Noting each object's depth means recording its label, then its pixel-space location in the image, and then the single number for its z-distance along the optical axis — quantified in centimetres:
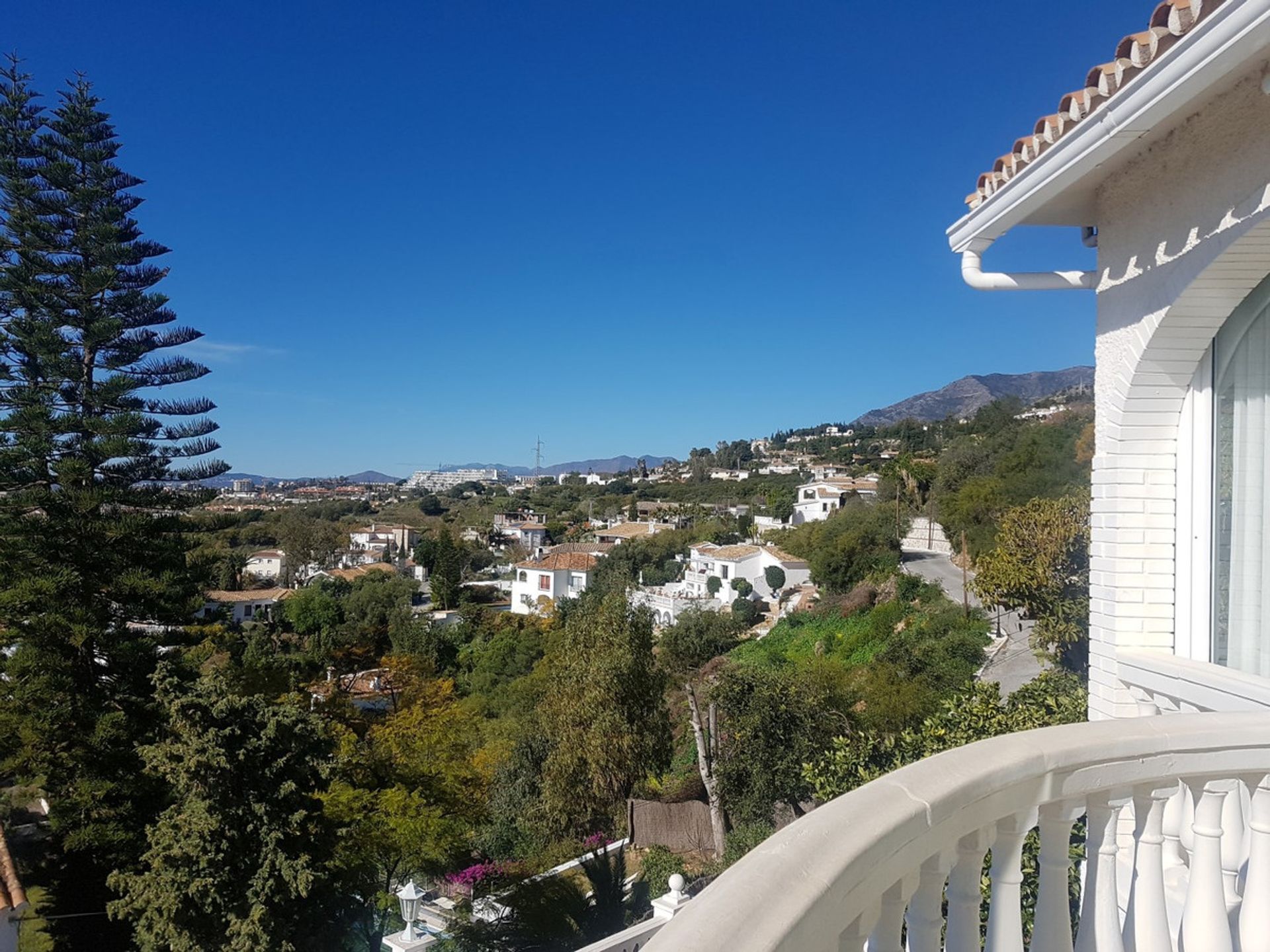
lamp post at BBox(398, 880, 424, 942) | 695
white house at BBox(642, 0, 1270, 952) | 96
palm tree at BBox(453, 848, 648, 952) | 795
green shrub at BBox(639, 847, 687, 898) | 919
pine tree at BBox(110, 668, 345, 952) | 620
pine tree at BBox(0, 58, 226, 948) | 927
